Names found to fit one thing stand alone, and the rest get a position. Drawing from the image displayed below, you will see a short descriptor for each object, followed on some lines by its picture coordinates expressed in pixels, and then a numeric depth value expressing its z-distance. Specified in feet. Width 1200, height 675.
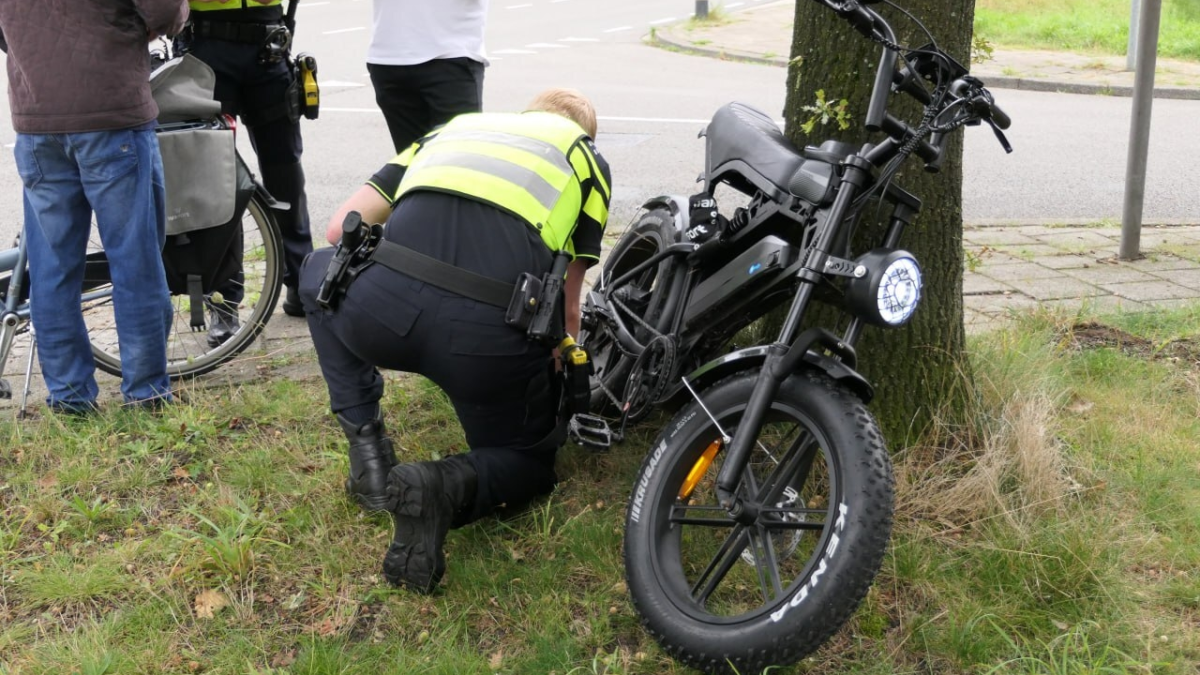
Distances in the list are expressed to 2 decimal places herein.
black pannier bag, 14.11
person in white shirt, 15.69
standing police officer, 15.52
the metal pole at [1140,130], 19.94
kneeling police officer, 10.62
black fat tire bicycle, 8.47
